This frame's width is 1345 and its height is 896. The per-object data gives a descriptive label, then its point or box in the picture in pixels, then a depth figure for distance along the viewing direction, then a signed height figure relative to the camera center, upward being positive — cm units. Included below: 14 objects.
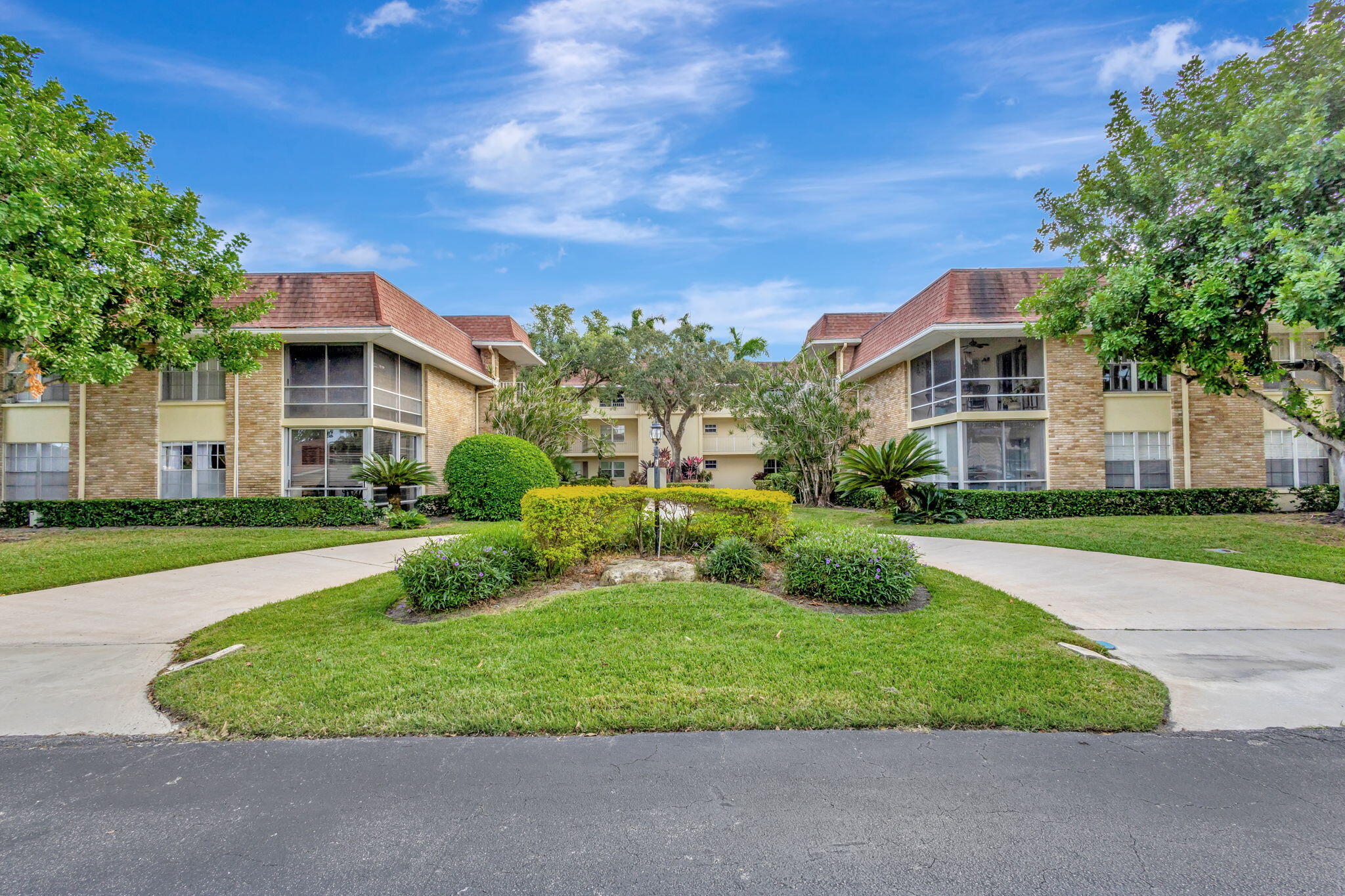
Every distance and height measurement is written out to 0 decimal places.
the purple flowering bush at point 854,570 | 622 -108
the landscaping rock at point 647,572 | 698 -120
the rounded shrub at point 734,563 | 707 -110
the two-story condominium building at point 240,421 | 1560 +124
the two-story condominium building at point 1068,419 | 1606 +108
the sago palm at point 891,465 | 1327 -3
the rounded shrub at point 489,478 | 1572 -26
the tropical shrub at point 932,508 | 1400 -102
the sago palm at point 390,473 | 1480 -11
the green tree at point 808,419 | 1889 +137
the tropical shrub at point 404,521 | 1427 -119
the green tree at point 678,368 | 2480 +389
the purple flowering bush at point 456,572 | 622 -107
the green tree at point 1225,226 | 832 +364
